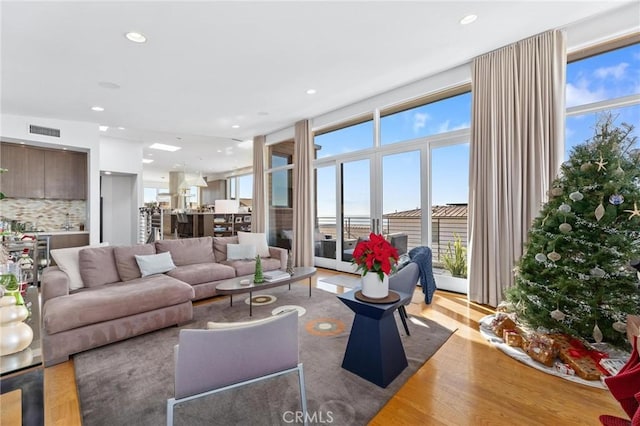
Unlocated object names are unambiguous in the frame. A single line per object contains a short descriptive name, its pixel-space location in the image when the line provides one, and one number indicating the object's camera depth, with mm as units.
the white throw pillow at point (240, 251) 4551
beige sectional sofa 2350
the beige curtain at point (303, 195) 5871
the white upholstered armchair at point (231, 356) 1266
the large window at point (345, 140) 5207
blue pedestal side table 1986
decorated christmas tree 2211
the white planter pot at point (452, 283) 4005
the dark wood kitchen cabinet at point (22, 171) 5043
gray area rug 1704
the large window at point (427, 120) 4012
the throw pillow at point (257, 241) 4883
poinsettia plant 2010
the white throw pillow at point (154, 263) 3514
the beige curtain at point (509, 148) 3043
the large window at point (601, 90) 2820
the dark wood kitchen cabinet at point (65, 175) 5500
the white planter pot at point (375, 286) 2074
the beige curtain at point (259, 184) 7012
